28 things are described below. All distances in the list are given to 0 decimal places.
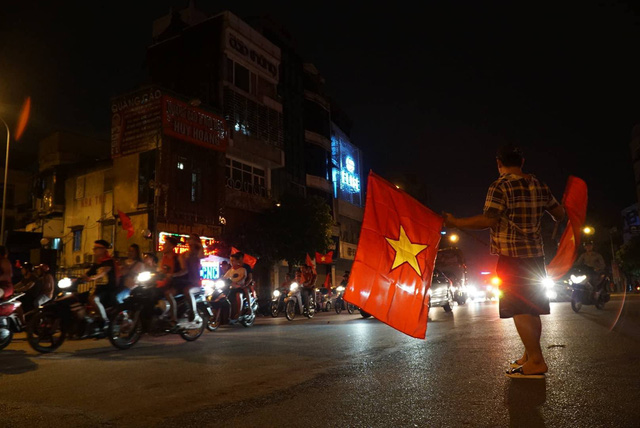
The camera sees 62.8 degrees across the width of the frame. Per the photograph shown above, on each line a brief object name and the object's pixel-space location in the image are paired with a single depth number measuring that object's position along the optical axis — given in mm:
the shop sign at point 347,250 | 43625
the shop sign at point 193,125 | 25672
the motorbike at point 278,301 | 18219
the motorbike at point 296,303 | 17016
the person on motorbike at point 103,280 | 8102
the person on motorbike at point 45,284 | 11281
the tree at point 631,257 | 59844
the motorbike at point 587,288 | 13295
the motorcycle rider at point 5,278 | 8480
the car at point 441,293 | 16969
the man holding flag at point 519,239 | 4219
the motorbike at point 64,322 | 7832
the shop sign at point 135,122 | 25562
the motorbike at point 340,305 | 22717
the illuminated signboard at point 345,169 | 43969
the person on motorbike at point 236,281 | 12203
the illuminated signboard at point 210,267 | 27312
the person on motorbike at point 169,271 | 8887
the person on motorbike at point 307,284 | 17719
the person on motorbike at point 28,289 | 11258
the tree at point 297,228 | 30016
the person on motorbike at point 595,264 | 13664
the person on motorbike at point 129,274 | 8468
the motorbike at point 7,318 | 8374
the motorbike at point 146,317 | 7982
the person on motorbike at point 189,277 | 9180
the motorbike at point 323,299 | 24438
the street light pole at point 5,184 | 20794
